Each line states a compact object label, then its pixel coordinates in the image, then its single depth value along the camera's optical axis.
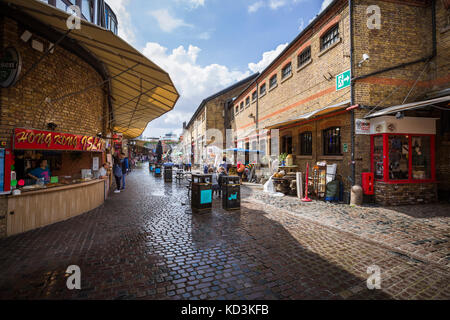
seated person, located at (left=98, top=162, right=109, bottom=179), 8.48
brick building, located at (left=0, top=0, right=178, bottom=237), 4.65
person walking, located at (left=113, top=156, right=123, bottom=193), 10.96
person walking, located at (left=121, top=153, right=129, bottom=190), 11.89
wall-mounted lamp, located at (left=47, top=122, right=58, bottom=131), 5.81
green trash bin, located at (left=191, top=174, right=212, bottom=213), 7.02
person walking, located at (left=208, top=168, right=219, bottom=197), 9.48
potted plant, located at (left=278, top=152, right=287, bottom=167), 13.04
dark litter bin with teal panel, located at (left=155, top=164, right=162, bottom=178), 19.22
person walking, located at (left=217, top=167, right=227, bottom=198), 9.49
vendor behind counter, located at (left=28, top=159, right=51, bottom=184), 5.95
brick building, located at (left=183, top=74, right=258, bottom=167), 28.38
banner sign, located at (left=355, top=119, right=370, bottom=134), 8.21
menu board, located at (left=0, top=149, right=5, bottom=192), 4.59
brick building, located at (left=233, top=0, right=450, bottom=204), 8.17
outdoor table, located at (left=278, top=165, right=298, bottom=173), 12.44
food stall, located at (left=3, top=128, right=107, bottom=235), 4.89
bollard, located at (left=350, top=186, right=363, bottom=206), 7.93
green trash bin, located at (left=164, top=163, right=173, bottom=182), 15.21
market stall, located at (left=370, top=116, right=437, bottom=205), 7.91
